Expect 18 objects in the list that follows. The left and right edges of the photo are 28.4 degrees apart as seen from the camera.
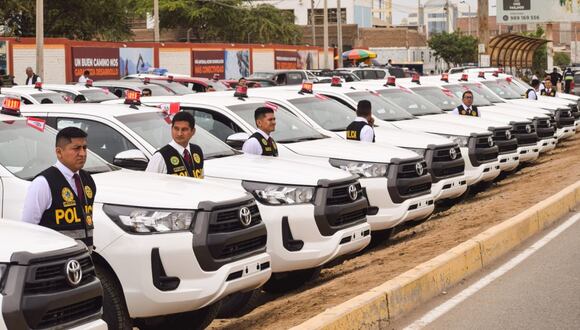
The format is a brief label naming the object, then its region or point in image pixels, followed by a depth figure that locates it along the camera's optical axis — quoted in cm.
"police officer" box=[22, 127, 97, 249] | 722
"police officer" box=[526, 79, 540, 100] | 2548
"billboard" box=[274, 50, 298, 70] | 6612
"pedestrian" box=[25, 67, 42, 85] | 3188
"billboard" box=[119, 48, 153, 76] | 4803
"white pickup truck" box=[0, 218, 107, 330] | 579
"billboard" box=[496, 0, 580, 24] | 5994
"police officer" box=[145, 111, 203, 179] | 957
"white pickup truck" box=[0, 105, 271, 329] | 768
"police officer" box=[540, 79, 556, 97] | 2912
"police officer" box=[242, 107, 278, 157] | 1135
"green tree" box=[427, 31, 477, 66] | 10419
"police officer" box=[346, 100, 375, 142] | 1375
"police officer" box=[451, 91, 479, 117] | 1903
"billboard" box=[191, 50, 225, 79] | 5529
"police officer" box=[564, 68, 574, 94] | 4252
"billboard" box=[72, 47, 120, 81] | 4472
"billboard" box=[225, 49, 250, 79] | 5828
